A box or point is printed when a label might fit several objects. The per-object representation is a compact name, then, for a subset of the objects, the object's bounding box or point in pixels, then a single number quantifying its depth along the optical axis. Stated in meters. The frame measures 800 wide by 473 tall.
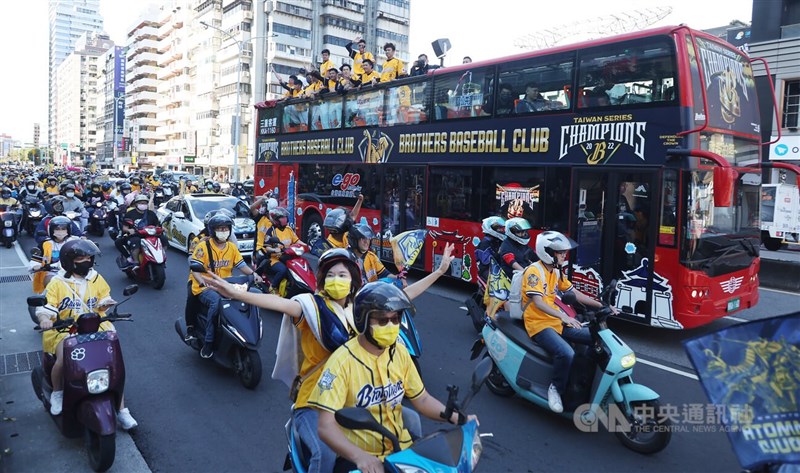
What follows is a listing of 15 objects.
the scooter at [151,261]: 10.26
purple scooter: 3.98
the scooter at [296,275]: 7.78
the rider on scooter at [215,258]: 6.16
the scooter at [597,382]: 4.37
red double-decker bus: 7.25
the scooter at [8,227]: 14.54
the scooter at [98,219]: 16.86
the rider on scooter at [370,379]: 2.57
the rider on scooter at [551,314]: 4.79
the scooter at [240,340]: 5.75
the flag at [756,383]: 2.29
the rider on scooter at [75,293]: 4.54
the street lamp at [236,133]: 30.93
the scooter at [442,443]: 2.25
